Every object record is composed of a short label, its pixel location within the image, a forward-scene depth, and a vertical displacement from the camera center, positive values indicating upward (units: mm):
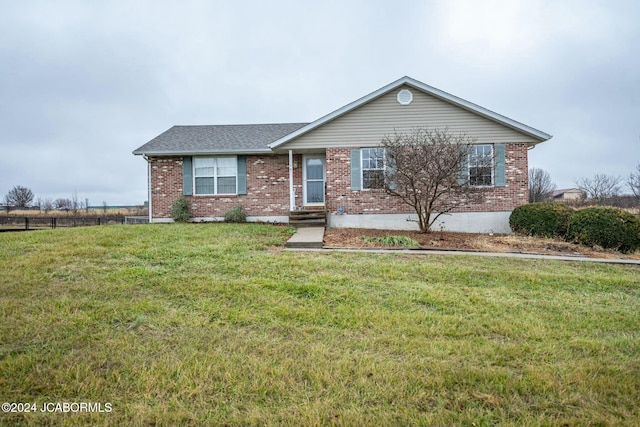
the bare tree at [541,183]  32059 +2759
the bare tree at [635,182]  21359 +1697
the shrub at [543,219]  10273 -290
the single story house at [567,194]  54438 +2576
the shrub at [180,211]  13625 +113
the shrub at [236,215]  13539 -72
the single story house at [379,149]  12445 +2434
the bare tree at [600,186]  28203 +2012
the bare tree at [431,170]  10208 +1280
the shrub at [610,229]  9117 -541
